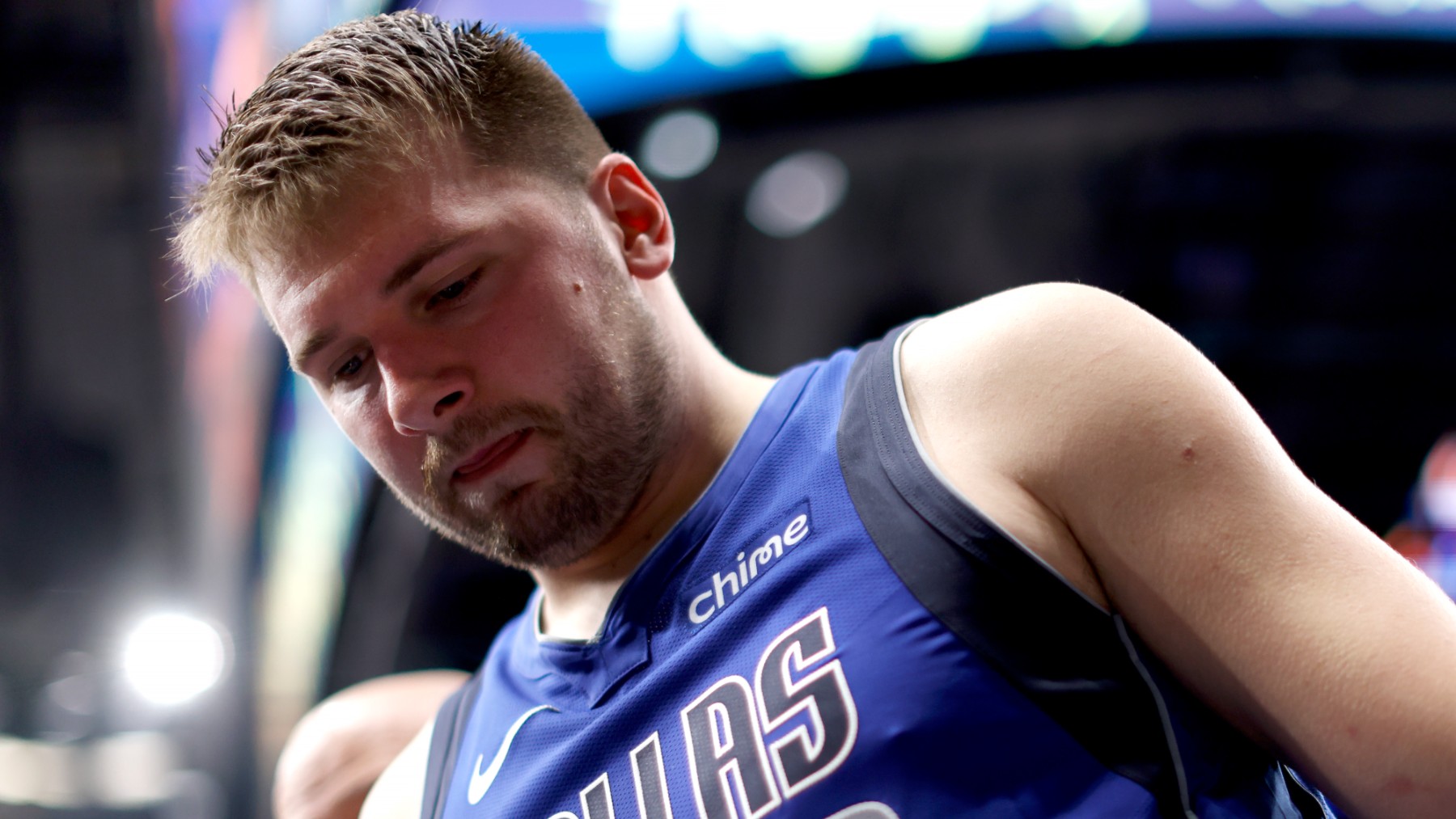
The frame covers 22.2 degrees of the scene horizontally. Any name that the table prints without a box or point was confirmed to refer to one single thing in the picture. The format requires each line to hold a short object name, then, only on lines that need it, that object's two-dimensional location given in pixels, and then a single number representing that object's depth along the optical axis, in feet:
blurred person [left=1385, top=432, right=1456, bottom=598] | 10.85
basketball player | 4.81
